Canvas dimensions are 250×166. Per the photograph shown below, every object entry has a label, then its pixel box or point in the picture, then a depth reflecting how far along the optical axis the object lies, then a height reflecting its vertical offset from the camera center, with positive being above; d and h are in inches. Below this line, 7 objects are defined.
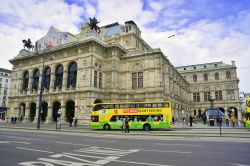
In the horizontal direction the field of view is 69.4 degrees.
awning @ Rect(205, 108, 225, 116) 1312.7 -39.6
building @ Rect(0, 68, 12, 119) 2993.6 +319.4
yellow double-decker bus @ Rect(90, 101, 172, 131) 959.6 -47.7
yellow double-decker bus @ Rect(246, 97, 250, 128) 875.4 -30.6
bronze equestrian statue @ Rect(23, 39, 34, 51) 1964.0 +670.6
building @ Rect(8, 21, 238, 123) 1453.0 +277.9
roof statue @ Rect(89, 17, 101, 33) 1643.5 +753.3
